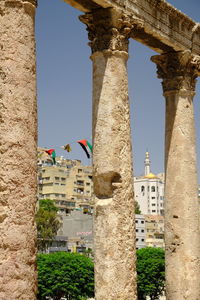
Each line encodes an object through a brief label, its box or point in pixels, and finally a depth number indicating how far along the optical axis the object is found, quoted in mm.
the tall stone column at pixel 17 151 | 9898
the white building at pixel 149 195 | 191500
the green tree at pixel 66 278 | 47281
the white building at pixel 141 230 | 120425
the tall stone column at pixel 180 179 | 18203
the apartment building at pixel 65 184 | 122875
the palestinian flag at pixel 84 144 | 74850
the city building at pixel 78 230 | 95125
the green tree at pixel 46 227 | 88812
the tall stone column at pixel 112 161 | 14562
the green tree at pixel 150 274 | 49469
